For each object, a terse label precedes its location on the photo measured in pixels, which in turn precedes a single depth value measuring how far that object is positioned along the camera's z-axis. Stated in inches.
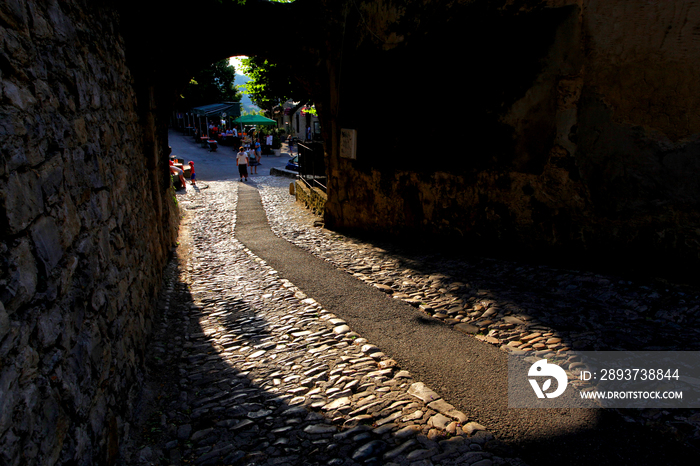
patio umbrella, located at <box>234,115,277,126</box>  1344.7
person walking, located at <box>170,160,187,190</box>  708.0
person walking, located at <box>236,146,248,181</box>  822.0
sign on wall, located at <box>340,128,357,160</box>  376.5
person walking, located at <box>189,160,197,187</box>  804.6
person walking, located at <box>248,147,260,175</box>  989.8
